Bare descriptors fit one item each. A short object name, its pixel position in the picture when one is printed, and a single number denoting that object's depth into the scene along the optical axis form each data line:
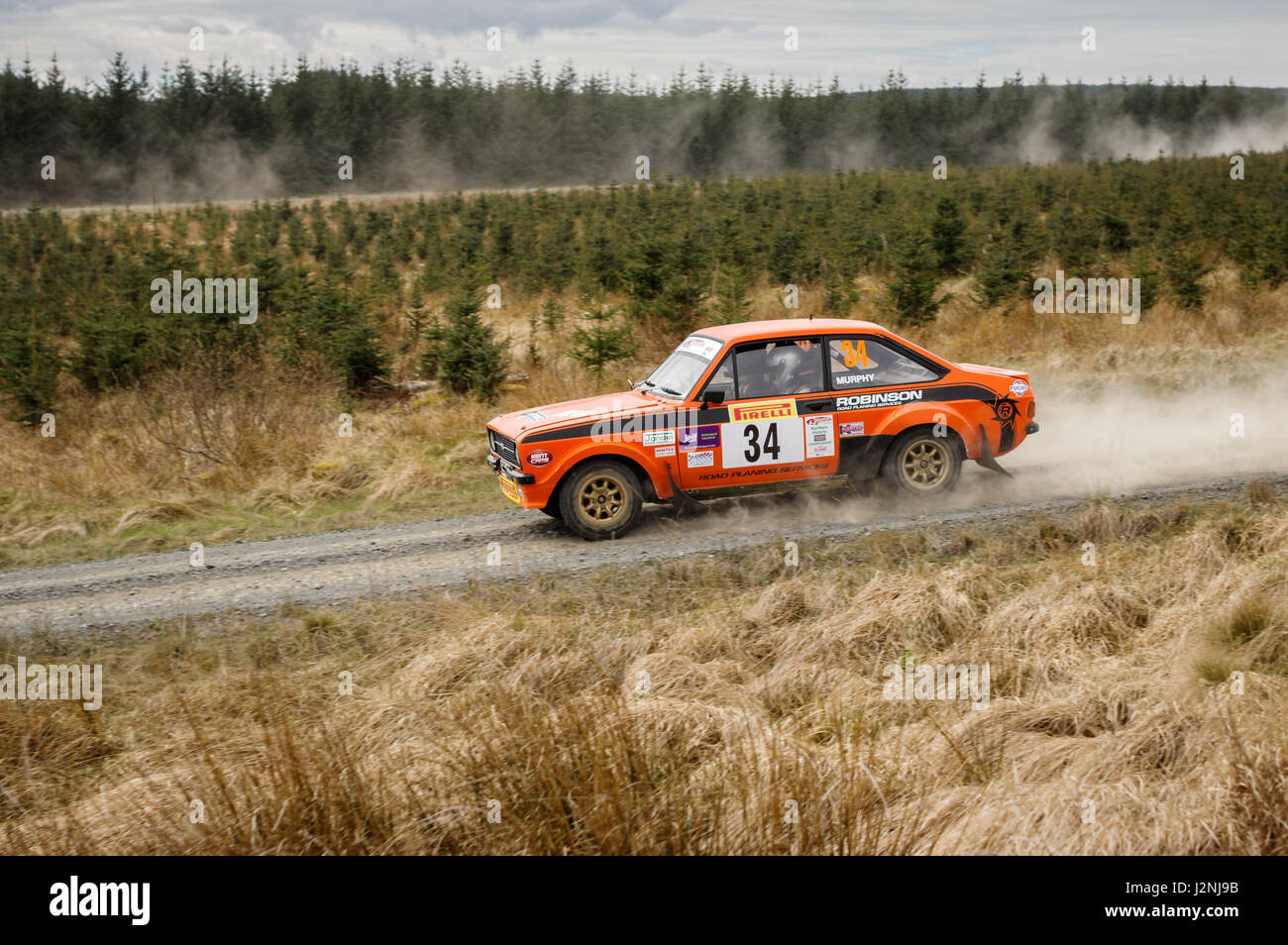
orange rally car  8.51
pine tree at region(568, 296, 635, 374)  14.83
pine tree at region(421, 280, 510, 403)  15.24
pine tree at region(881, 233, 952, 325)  18.27
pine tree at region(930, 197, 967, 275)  22.33
